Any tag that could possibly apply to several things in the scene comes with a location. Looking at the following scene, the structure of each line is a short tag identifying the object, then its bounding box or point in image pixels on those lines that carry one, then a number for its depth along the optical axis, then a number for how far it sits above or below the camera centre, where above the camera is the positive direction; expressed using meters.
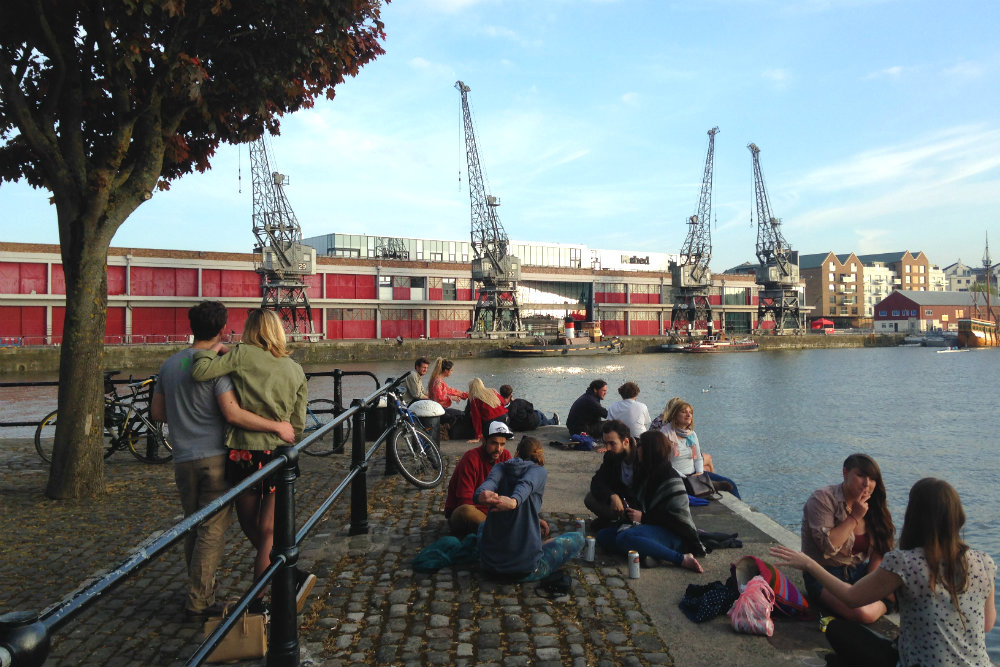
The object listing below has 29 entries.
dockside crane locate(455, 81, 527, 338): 71.50 +3.59
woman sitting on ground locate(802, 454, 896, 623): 4.75 -1.41
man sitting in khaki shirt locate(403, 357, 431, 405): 11.03 -0.97
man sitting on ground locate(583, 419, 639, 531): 6.21 -1.43
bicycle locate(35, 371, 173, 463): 9.37 -1.37
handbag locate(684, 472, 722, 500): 7.64 -1.81
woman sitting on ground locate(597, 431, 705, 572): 5.37 -1.60
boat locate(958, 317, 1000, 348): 85.75 -1.53
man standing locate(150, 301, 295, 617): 4.13 -0.71
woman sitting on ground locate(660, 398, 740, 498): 7.62 -1.27
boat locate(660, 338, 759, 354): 72.75 -2.53
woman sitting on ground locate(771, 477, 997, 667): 3.18 -1.22
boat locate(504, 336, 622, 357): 63.00 -2.32
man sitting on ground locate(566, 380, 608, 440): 11.39 -1.51
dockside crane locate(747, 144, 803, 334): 91.94 +5.35
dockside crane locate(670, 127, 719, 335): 84.56 +4.49
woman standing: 4.14 -0.42
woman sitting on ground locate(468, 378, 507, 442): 10.49 -1.26
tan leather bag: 3.69 -1.70
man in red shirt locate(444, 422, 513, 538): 5.82 -1.34
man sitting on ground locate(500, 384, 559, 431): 12.44 -1.66
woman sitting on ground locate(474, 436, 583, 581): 4.95 -1.49
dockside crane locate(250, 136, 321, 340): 59.12 +4.56
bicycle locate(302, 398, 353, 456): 10.09 -1.78
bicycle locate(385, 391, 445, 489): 8.10 -1.50
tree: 7.19 +2.56
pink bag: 4.14 -1.74
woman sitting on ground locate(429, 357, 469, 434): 11.40 -1.09
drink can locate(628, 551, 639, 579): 5.11 -1.78
